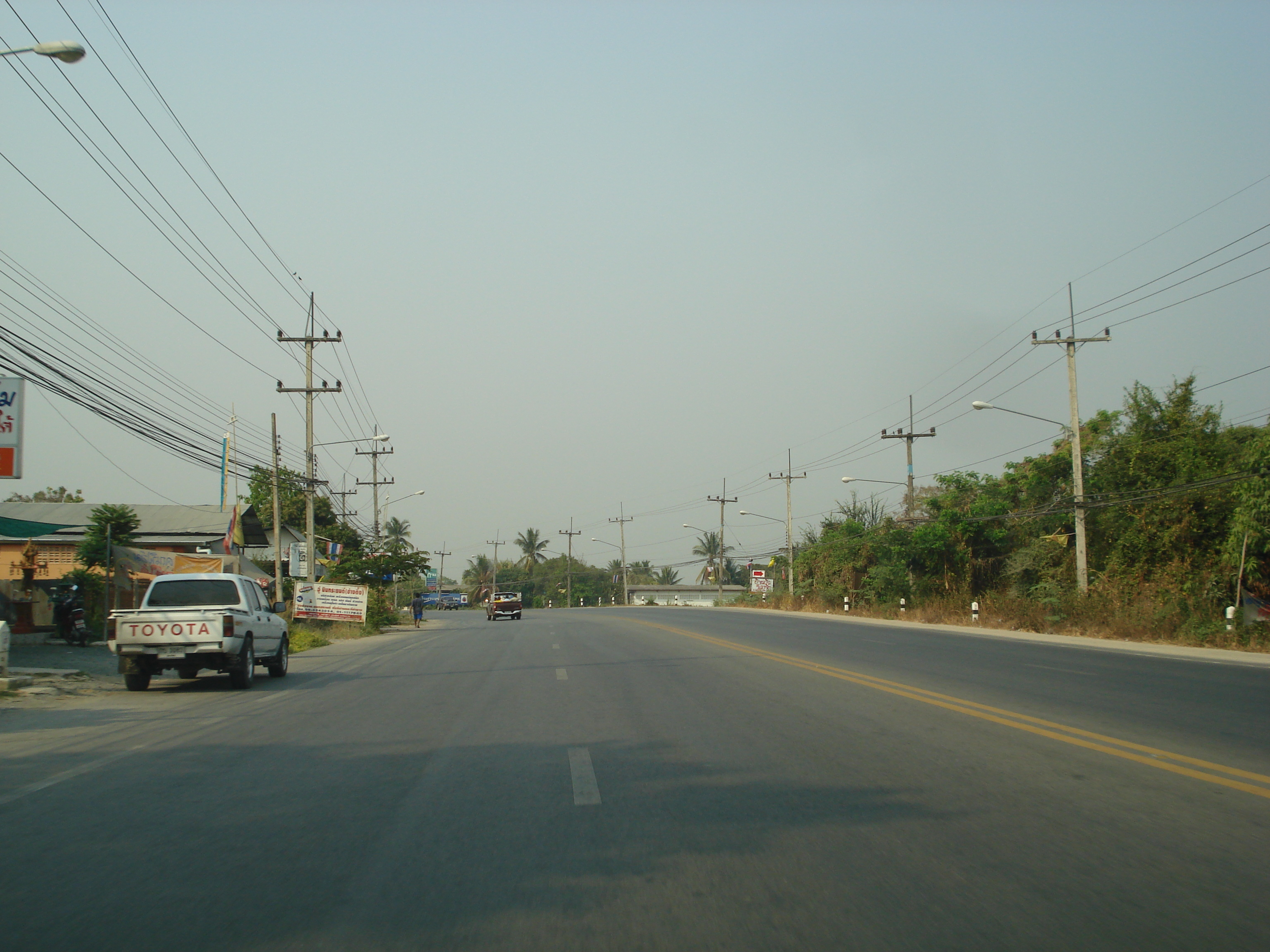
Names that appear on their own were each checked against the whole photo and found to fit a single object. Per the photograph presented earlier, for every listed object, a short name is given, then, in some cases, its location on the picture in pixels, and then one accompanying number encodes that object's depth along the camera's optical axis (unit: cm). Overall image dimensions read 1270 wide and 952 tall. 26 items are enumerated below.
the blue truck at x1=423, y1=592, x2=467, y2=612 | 10550
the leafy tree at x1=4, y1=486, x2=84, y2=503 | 8000
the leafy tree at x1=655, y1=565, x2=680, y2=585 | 15200
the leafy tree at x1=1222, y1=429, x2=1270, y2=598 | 2720
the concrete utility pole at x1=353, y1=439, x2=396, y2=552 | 6369
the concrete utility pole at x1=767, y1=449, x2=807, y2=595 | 6888
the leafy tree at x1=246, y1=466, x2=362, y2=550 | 7219
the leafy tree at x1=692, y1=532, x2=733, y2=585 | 12400
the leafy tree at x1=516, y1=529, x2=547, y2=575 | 13762
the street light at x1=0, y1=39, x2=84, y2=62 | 1306
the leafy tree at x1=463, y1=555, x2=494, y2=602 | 15275
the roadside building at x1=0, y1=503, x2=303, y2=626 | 3288
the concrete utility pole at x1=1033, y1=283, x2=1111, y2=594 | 3406
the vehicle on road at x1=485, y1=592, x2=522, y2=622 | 6256
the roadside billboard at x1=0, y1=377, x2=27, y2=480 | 1823
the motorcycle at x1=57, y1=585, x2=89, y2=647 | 2562
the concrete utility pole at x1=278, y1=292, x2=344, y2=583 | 3647
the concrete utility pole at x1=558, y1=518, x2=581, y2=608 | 11737
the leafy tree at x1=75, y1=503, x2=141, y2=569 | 2761
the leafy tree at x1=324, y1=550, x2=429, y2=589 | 4272
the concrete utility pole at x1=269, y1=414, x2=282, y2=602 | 3400
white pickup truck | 1569
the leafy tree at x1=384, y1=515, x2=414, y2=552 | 11975
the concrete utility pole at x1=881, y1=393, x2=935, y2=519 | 5831
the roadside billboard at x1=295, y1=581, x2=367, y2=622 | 3778
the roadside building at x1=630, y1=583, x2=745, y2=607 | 13312
